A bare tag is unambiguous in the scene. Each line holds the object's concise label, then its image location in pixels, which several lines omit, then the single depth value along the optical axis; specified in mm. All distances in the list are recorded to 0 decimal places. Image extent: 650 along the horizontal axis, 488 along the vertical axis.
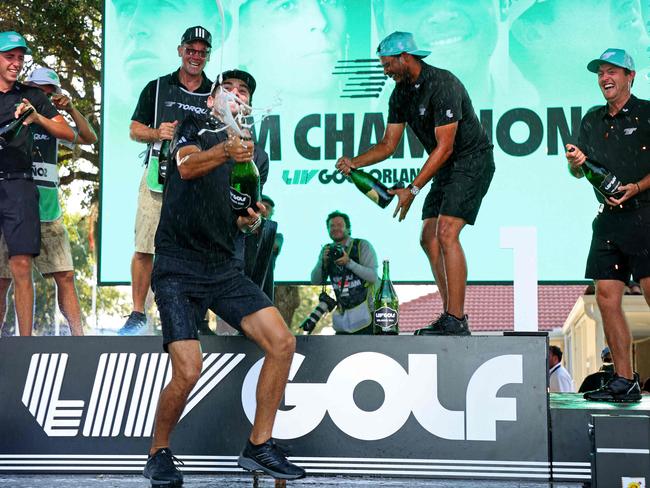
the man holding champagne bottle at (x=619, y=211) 5824
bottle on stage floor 6090
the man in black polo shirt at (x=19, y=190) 6438
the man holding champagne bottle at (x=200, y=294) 4930
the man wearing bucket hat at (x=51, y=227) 6977
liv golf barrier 5512
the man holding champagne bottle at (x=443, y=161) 5938
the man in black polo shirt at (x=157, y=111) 6871
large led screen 9914
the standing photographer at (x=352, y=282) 8266
